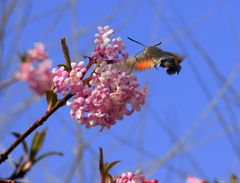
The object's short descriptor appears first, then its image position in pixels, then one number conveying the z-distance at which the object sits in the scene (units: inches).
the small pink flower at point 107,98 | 31.9
